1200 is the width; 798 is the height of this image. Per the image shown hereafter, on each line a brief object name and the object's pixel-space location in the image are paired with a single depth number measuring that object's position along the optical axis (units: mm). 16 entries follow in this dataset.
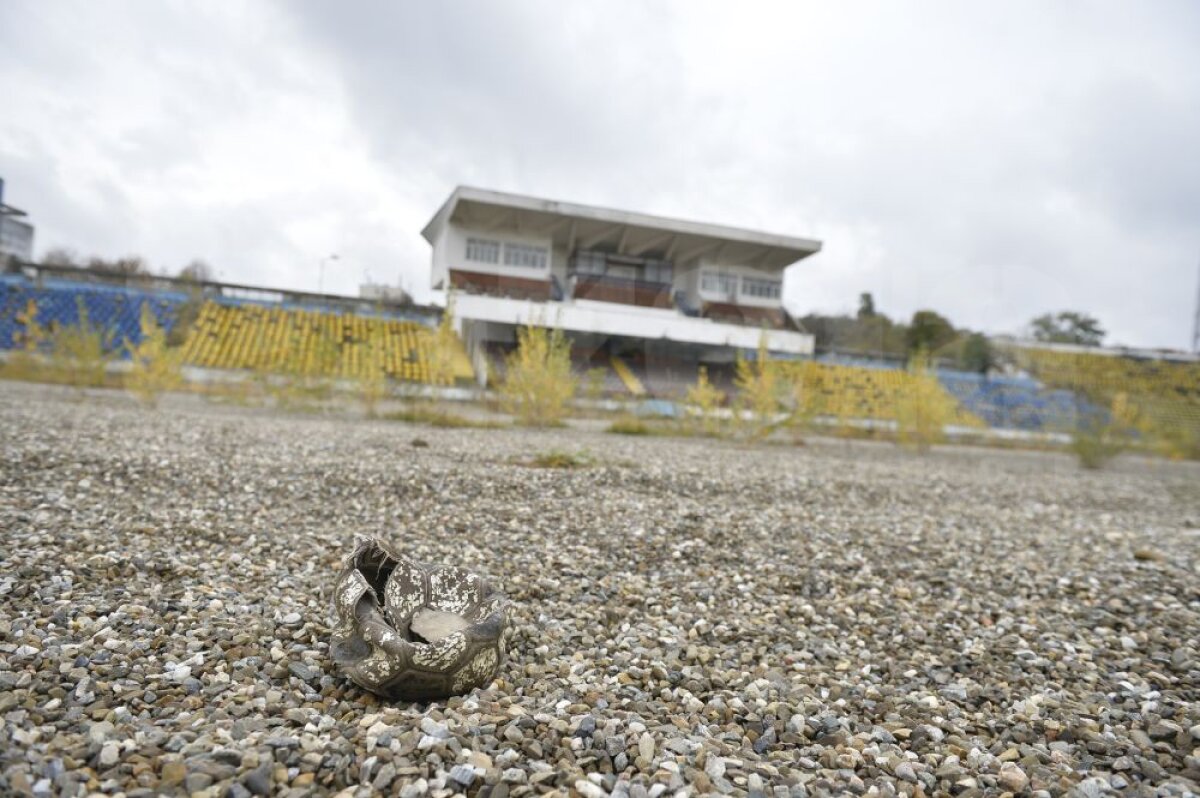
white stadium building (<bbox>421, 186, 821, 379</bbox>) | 32406
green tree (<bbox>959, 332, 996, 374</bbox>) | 39531
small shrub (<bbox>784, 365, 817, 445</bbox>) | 17359
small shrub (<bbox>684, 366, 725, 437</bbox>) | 17562
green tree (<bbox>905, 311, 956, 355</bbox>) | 43656
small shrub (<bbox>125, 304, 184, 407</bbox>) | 14625
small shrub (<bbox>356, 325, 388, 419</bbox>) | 16641
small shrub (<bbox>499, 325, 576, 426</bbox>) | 16750
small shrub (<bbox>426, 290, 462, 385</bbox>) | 17212
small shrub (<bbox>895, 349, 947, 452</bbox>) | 18812
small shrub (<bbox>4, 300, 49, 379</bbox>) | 18220
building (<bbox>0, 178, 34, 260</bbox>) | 36469
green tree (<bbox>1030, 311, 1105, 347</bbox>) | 48031
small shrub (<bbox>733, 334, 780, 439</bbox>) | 16766
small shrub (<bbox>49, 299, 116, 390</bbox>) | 16344
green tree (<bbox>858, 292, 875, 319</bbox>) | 50000
